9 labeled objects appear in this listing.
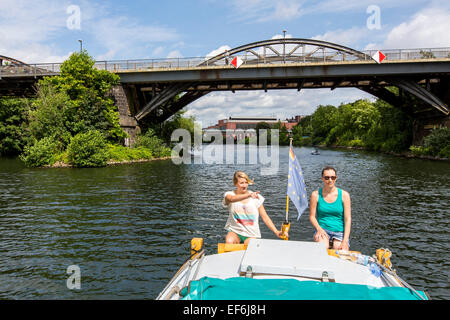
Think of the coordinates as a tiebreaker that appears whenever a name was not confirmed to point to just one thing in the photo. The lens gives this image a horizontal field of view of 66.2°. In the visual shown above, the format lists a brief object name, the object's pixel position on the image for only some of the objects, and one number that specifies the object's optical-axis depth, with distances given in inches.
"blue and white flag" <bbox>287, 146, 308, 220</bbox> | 281.1
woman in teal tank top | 251.0
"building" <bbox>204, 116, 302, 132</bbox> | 7711.6
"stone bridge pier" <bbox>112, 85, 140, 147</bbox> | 1460.4
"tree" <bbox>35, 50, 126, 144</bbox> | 1291.8
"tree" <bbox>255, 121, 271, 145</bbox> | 6482.3
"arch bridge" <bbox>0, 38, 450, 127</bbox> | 1318.9
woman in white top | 247.8
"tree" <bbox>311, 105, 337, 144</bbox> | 4131.4
